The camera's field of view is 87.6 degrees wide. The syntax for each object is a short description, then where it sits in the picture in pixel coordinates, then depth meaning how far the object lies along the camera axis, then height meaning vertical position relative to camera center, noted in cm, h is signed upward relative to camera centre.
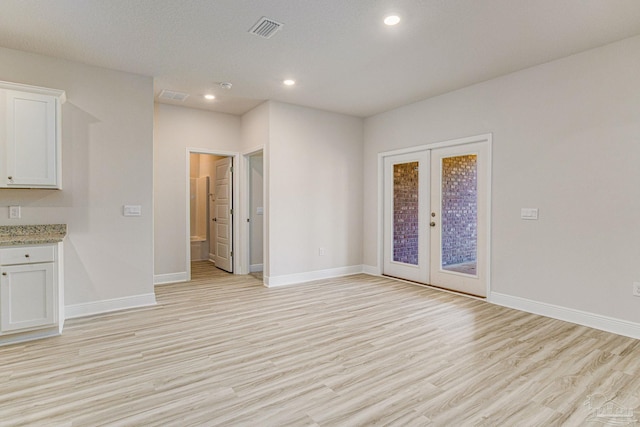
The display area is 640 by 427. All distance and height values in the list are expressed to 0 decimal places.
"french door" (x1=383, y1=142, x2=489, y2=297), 443 -13
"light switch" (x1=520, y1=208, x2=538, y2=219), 381 -5
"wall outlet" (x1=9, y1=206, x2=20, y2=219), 335 -5
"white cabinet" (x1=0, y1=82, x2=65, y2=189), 313 +68
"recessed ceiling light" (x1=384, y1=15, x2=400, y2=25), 280 +160
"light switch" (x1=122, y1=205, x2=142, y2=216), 398 -3
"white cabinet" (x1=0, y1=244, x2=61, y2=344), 292 -78
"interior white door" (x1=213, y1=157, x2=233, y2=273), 611 -16
